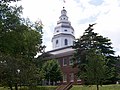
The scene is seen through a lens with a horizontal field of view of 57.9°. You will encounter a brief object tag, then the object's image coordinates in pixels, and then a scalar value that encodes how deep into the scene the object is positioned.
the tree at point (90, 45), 17.73
